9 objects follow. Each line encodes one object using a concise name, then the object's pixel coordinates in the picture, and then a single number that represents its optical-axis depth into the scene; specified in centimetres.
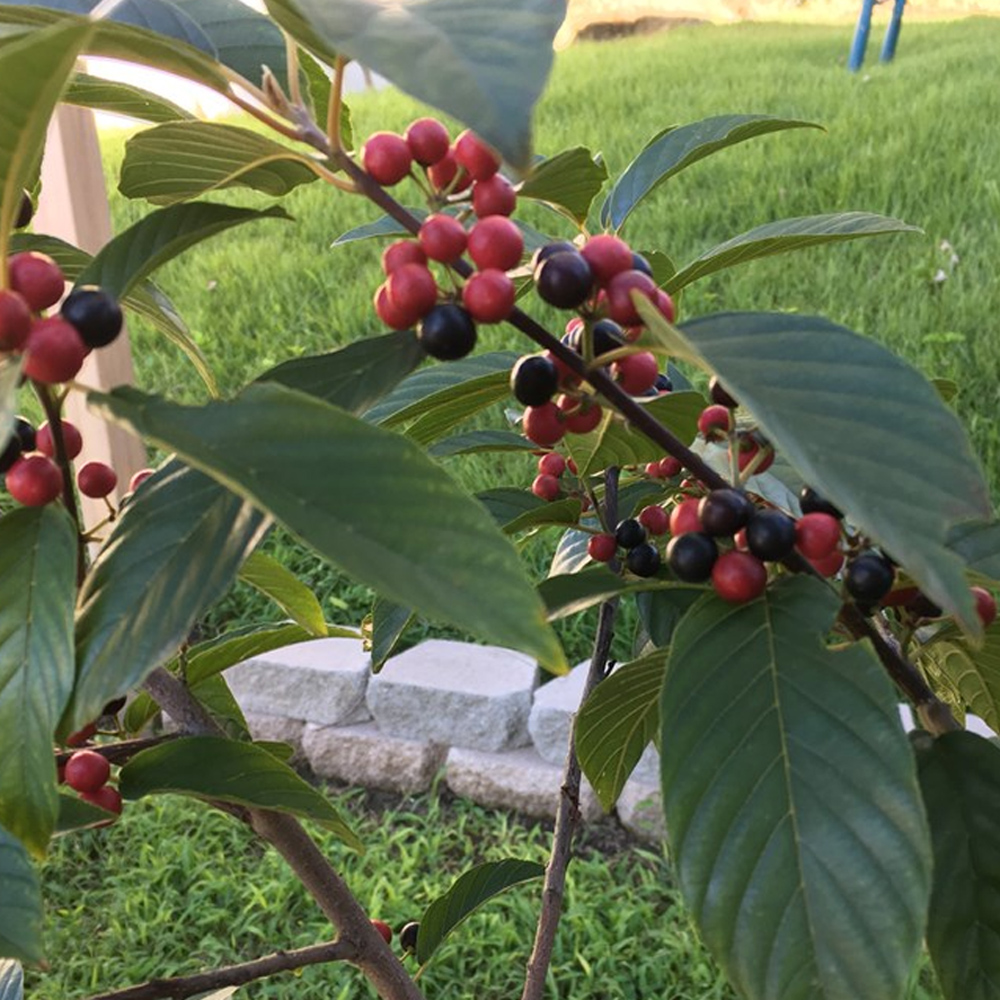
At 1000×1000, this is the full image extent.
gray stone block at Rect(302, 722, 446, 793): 212
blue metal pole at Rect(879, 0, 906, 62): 443
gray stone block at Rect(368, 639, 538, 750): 206
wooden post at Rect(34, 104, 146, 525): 179
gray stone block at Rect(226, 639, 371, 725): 218
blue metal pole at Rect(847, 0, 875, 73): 435
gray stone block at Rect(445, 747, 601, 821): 200
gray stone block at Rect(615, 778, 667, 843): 191
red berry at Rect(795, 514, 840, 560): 46
